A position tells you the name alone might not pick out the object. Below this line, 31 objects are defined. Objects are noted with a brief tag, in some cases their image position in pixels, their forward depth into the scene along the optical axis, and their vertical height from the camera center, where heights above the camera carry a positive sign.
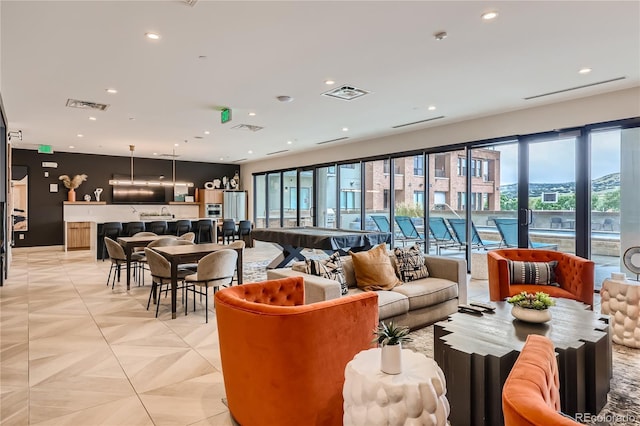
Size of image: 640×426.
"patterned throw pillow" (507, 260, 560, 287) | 4.25 -0.68
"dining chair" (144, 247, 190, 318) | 4.59 -0.68
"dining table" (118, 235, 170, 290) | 5.98 -0.51
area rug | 2.39 -1.27
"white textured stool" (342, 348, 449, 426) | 1.71 -0.85
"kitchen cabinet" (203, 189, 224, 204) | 13.36 +0.59
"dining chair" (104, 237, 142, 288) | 6.02 -0.65
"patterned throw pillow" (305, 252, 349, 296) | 3.60 -0.55
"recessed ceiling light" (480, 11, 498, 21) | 3.23 +1.71
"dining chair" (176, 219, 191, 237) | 9.95 -0.37
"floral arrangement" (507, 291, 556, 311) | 2.79 -0.66
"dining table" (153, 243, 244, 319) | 4.57 -0.53
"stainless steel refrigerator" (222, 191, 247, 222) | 13.61 +0.28
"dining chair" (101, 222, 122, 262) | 9.12 -0.42
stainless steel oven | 13.38 +0.09
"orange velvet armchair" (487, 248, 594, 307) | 3.95 -0.73
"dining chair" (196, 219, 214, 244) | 10.40 -0.51
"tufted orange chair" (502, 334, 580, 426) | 0.93 -0.50
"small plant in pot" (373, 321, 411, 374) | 1.80 -0.67
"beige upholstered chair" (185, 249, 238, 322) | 4.48 -0.69
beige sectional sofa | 3.30 -0.80
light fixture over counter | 12.24 +0.99
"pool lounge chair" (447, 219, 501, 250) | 7.33 -0.47
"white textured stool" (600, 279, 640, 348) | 3.53 -0.93
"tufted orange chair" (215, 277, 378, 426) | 1.99 -0.79
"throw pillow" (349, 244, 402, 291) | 3.96 -0.62
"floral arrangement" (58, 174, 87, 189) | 11.30 +0.96
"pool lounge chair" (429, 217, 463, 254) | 7.82 -0.45
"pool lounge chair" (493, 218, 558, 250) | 6.73 -0.33
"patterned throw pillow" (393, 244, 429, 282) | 4.32 -0.59
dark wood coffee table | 2.25 -0.92
